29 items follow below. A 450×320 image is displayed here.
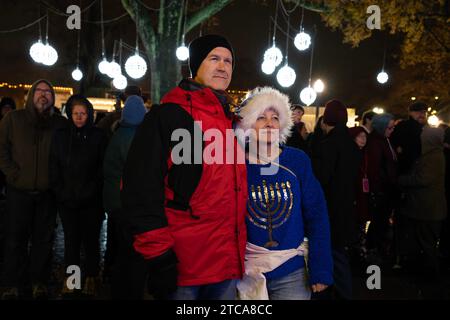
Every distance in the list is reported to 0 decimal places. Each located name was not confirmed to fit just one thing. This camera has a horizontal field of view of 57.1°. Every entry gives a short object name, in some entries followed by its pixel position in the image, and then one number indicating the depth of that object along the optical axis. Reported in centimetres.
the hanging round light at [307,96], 1271
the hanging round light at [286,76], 1068
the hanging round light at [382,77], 1455
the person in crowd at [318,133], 651
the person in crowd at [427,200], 553
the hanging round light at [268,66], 1073
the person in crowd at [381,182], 602
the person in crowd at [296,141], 634
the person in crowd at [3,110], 795
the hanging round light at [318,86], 1390
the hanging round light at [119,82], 1393
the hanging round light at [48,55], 1071
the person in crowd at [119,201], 423
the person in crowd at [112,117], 612
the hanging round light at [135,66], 1040
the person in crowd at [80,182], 454
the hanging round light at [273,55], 1070
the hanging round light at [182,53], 1115
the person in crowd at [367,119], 773
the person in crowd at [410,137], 591
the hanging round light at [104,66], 1394
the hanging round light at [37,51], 1066
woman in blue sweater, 262
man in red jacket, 220
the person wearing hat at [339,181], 414
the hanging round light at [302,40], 1077
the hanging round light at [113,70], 1368
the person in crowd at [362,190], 568
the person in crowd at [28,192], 451
